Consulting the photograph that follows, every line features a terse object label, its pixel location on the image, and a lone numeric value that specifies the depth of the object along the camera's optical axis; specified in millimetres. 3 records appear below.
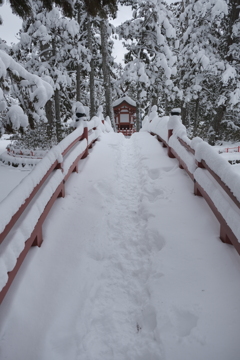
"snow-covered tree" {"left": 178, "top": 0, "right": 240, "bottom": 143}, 13977
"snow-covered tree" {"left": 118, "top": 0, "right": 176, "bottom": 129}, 17812
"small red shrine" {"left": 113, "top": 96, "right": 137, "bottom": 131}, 30088
